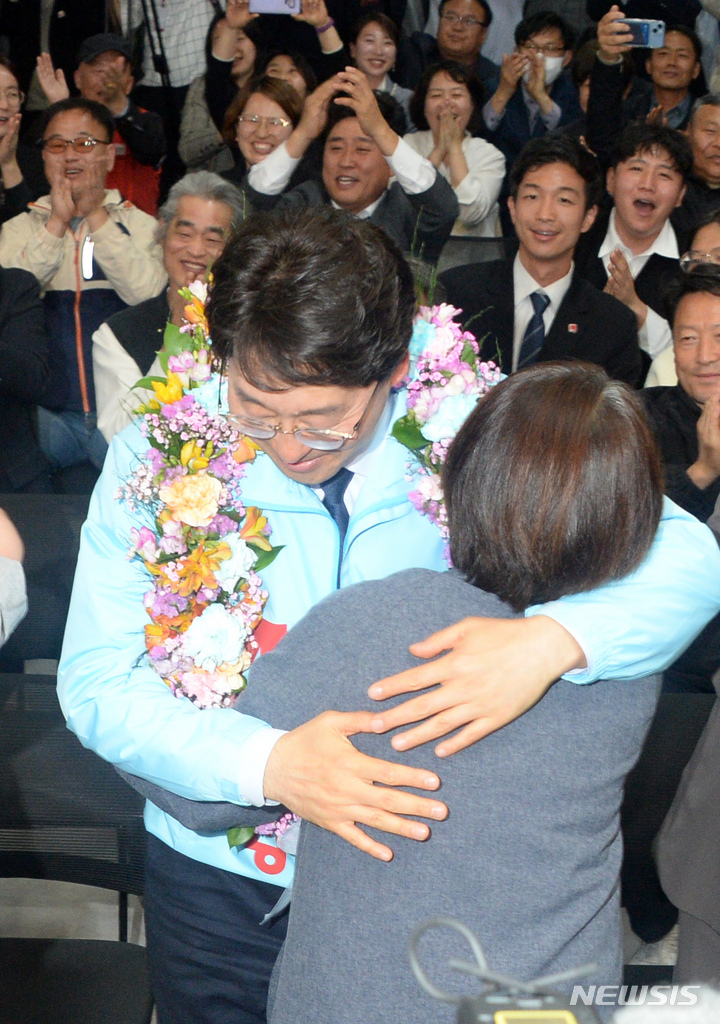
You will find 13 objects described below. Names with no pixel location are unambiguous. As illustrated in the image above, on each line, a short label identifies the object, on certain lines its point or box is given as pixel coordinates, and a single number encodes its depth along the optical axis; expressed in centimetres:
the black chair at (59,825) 184
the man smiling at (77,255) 361
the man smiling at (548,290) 352
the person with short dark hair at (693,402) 276
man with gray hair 316
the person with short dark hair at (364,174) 371
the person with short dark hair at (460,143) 455
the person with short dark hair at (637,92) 461
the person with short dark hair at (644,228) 384
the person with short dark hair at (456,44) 546
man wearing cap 462
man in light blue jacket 102
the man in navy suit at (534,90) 516
